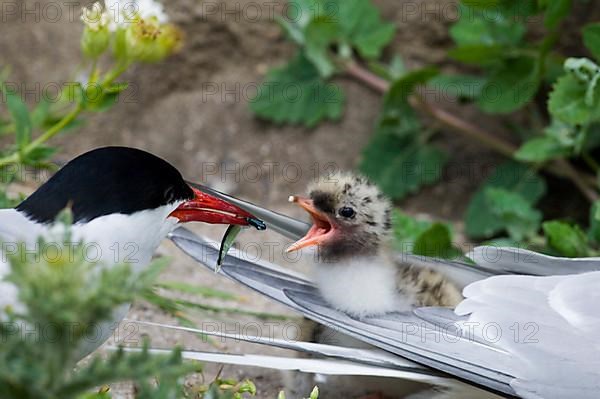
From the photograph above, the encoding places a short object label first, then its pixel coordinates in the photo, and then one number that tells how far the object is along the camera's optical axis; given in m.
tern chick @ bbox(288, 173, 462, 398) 4.75
